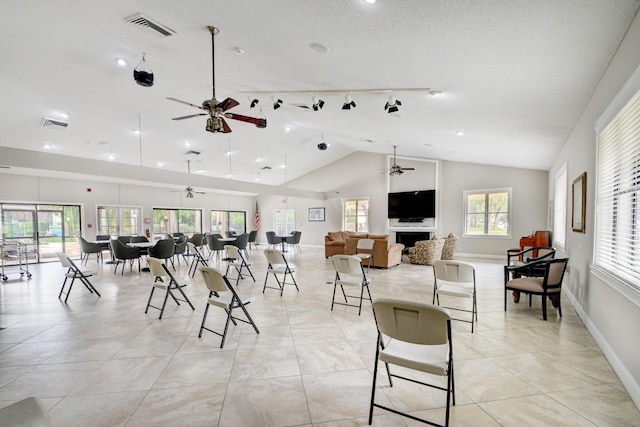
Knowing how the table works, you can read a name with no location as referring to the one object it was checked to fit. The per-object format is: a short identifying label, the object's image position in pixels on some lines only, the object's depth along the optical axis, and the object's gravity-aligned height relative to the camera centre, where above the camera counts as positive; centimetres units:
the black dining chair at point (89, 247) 732 -104
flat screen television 982 +8
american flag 1482 -83
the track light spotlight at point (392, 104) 389 +146
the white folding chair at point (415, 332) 158 -73
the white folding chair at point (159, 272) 355 -83
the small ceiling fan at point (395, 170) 879 +118
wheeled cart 620 -131
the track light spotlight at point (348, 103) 412 +154
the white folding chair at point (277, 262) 446 -90
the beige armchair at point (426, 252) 771 -123
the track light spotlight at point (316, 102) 428 +161
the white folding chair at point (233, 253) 518 -84
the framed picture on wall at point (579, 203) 340 +6
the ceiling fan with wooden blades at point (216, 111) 324 +114
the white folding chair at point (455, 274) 322 -78
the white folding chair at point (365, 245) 620 -85
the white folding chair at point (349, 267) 377 -82
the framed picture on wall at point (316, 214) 1280 -31
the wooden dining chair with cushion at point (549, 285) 351 -100
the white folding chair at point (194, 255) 593 -105
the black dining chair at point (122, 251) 650 -102
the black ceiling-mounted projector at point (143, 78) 347 +160
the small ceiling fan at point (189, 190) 922 +68
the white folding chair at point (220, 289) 281 -85
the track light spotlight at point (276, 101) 458 +173
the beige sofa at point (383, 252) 705 -114
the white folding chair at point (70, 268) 438 -95
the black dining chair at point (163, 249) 636 -97
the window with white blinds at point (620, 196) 213 +10
